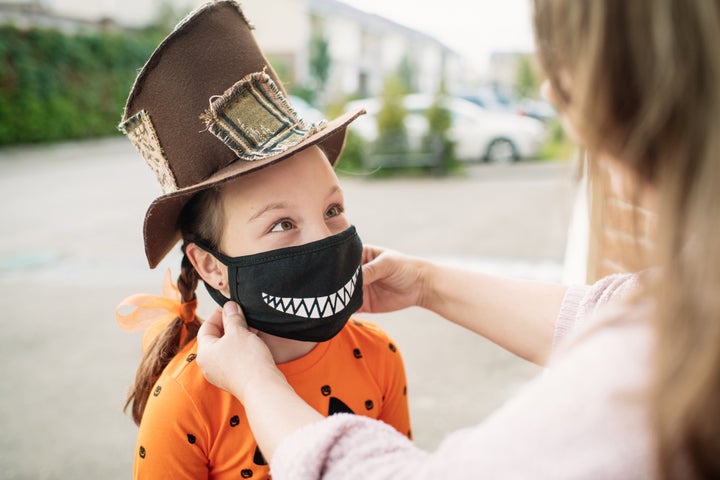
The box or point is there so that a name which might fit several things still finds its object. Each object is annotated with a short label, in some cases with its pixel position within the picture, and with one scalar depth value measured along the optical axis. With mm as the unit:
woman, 757
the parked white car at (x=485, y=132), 13423
